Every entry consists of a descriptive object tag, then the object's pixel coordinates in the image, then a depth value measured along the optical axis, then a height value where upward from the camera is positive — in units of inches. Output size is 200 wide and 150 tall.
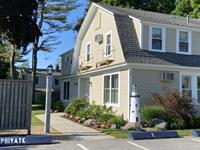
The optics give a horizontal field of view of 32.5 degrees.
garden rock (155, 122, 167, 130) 653.9 -63.7
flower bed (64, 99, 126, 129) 691.5 -52.7
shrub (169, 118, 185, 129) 675.4 -59.6
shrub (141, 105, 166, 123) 698.2 -41.2
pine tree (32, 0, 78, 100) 1512.1 +340.2
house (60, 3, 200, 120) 765.3 +87.7
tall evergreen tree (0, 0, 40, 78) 767.1 +162.6
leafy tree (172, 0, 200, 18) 1470.1 +369.5
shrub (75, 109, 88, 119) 811.0 -51.4
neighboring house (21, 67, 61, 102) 1897.5 +79.4
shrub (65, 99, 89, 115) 887.1 -36.7
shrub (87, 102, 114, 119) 793.1 -44.5
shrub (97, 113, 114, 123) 730.1 -53.6
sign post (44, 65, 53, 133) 580.4 -11.7
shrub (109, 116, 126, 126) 684.7 -57.2
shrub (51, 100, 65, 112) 1126.4 -47.4
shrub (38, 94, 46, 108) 1536.7 -34.2
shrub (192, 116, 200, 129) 700.1 -59.1
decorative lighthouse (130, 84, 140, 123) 705.6 -31.8
